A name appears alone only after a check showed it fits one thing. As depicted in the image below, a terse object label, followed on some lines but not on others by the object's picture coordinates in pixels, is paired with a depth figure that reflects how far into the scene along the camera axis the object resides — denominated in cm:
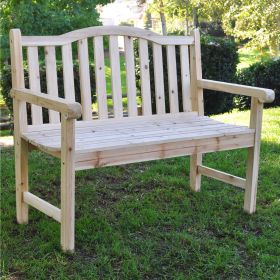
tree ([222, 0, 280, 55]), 1109
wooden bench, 243
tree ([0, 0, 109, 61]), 674
